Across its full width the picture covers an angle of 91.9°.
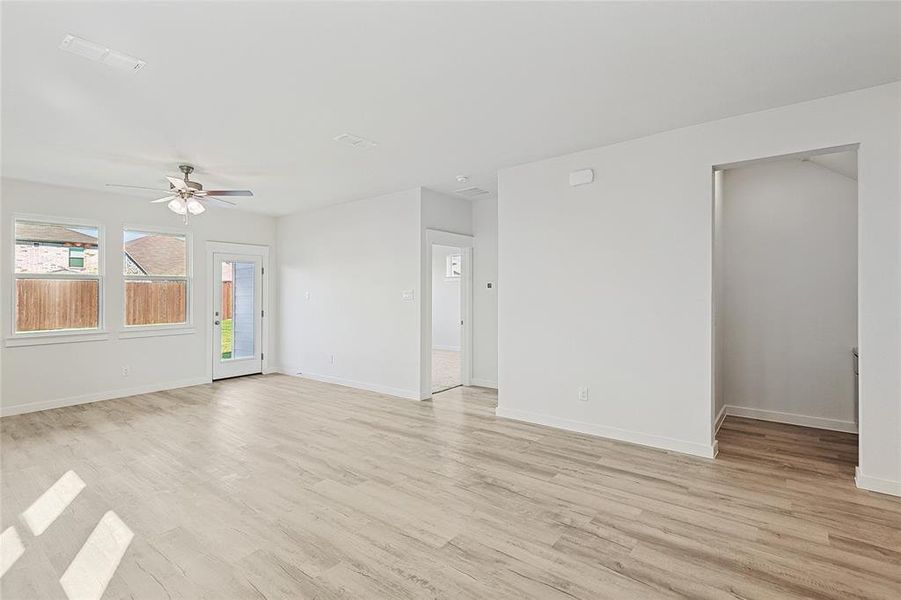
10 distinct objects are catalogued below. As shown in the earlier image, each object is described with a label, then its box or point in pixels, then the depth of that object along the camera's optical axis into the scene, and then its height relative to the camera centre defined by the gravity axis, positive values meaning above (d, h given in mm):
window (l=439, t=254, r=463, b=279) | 10875 +794
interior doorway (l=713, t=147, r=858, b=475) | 4449 +36
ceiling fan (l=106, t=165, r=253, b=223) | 4594 +1121
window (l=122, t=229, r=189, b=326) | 6191 +320
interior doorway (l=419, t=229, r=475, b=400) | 5785 -233
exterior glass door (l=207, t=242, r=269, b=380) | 7066 -158
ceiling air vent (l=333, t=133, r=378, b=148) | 3945 +1461
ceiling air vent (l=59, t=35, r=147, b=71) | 2418 +1422
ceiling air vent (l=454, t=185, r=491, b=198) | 5879 +1479
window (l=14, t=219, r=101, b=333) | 5328 +292
